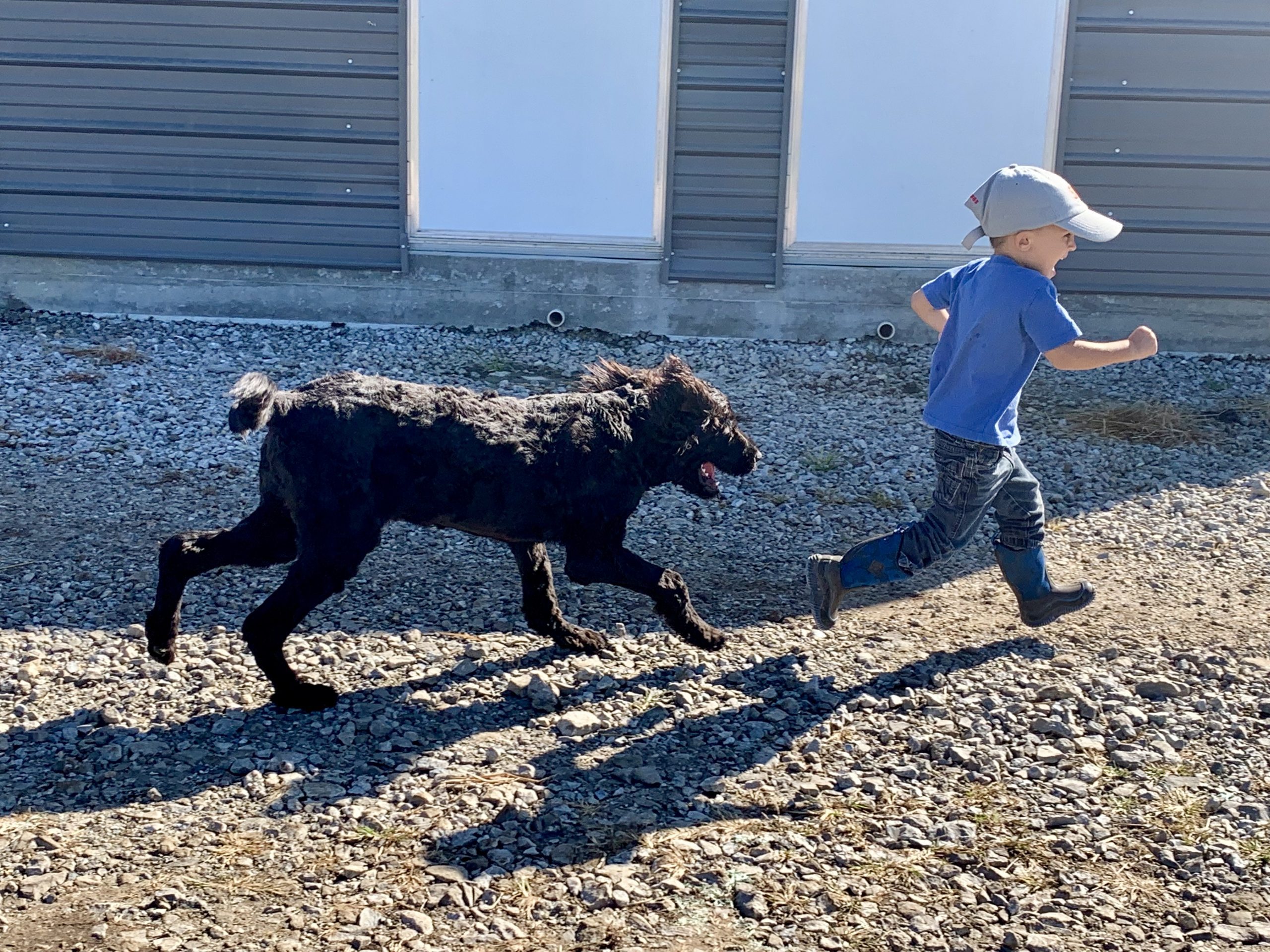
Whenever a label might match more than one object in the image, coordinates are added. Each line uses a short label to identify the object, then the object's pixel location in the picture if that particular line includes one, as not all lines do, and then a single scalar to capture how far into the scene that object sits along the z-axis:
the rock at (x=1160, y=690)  4.85
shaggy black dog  4.51
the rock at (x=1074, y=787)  4.15
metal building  10.23
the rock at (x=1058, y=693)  4.82
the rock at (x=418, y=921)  3.39
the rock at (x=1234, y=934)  3.41
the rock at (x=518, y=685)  4.88
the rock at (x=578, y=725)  4.58
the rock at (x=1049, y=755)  4.38
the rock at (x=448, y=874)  3.64
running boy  4.65
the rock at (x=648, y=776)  4.23
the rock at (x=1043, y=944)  3.37
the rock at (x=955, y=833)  3.89
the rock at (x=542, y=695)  4.79
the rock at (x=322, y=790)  4.09
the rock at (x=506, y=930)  3.39
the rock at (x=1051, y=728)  4.54
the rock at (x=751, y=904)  3.50
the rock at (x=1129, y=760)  4.33
